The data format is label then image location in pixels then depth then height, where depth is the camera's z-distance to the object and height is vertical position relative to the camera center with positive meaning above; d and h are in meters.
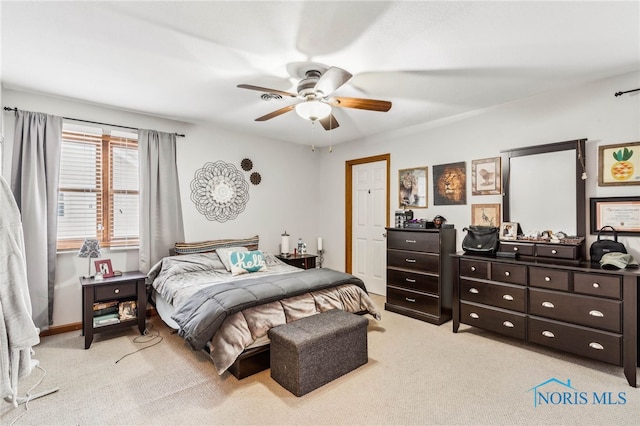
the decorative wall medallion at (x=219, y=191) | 4.27 +0.33
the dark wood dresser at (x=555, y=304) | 2.37 -0.80
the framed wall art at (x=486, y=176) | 3.58 +0.45
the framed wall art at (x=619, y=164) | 2.70 +0.45
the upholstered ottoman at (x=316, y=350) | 2.21 -1.03
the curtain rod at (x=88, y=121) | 3.03 +1.03
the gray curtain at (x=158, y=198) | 3.73 +0.20
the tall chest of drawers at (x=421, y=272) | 3.66 -0.73
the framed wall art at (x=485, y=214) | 3.58 +0.00
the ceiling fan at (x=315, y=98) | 2.49 +0.97
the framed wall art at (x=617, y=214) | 2.70 +0.00
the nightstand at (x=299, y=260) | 4.75 -0.72
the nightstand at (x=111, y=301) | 2.98 -0.91
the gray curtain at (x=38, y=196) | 3.06 +0.17
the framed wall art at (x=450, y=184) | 3.89 +0.39
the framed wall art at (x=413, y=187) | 4.31 +0.38
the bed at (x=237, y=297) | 2.38 -0.76
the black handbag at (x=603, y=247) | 2.70 -0.30
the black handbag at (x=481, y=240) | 3.34 -0.29
